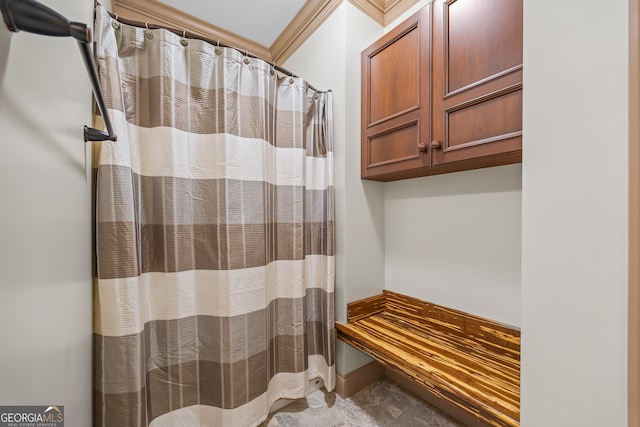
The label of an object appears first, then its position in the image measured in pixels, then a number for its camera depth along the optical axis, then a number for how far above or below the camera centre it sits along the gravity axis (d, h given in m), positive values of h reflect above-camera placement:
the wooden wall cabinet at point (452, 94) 0.88 +0.50
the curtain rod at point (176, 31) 0.89 +0.73
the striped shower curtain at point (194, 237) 0.82 -0.11
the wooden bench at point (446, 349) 0.83 -0.65
